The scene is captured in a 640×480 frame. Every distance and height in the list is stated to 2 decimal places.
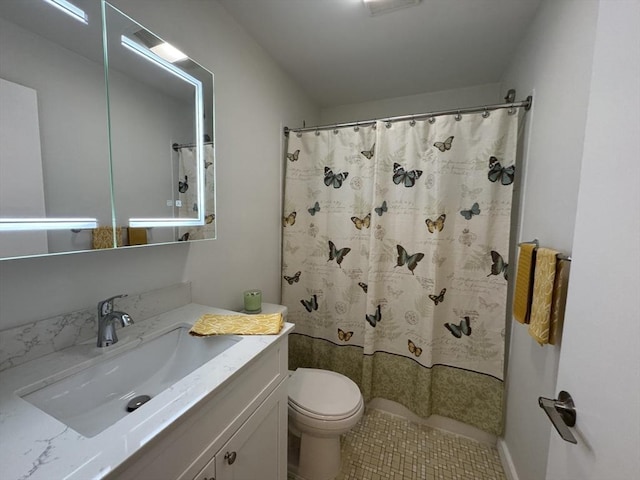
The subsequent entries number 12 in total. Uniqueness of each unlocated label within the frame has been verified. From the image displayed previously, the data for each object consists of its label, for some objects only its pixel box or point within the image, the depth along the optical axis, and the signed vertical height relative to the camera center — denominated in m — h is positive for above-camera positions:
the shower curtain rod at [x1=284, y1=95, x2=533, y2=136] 1.37 +0.66
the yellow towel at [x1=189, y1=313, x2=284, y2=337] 0.98 -0.45
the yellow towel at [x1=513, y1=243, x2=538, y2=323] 1.10 -0.27
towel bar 0.90 -0.12
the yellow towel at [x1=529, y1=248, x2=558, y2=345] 0.93 -0.27
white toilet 1.27 -1.01
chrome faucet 0.86 -0.37
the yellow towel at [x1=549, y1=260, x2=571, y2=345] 0.92 -0.28
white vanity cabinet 0.58 -0.64
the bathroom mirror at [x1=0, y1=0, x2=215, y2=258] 0.70 +0.28
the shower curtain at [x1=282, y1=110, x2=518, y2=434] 1.52 -0.25
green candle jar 1.49 -0.50
